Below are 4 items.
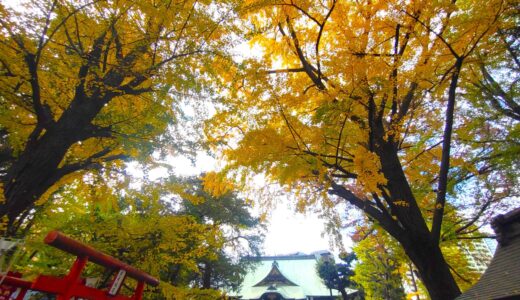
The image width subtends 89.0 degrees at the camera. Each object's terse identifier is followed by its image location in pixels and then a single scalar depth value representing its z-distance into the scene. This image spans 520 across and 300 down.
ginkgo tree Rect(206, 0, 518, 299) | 4.17
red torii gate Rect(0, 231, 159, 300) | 3.37
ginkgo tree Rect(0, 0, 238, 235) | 4.04
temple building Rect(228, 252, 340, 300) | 23.22
